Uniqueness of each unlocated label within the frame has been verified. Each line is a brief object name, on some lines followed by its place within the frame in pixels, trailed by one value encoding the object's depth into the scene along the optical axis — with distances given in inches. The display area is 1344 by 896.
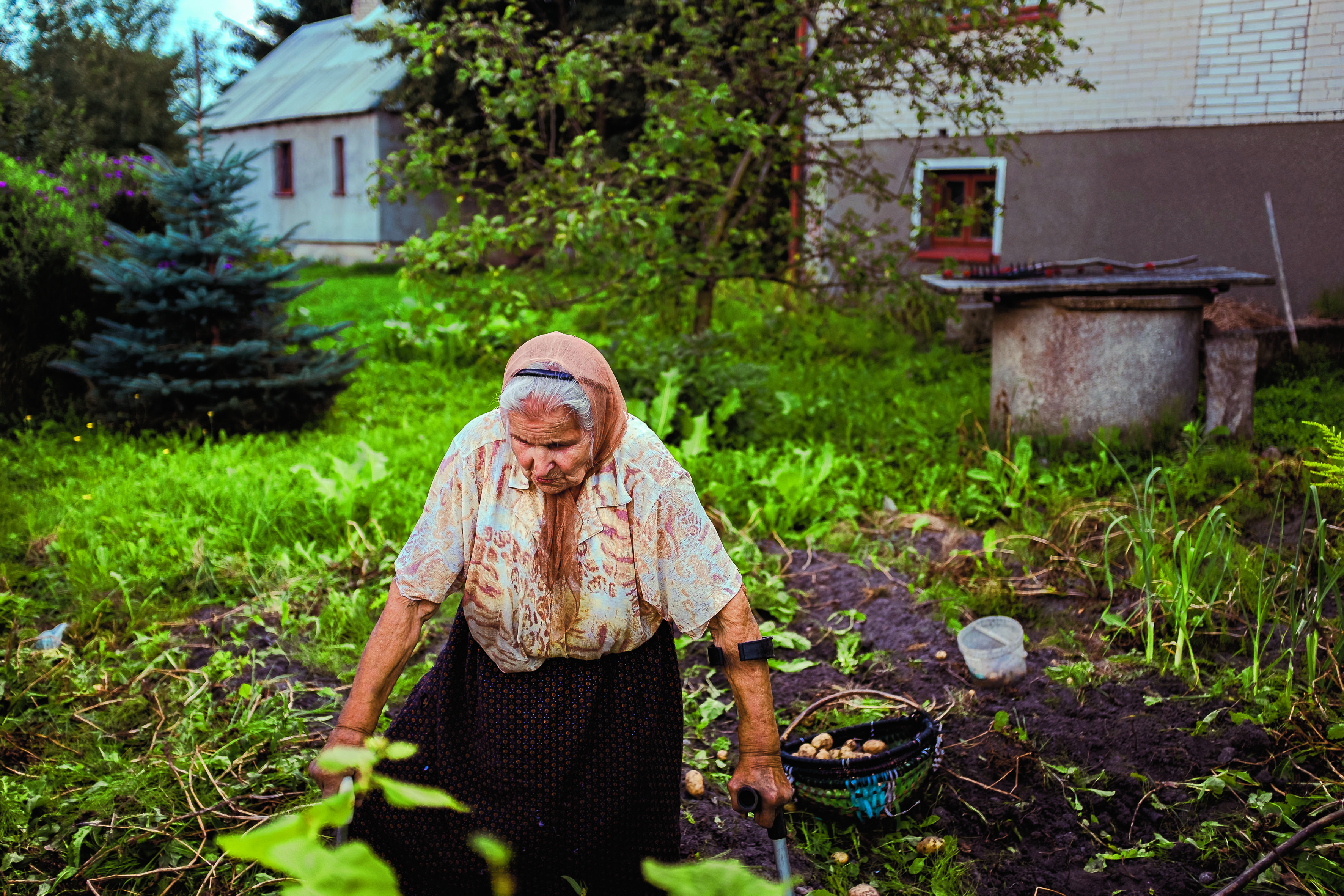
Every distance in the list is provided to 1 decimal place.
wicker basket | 109.3
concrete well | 224.2
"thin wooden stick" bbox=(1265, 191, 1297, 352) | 291.0
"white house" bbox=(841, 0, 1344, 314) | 262.1
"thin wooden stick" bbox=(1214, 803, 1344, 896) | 91.0
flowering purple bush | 273.9
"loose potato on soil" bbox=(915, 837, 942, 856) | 108.6
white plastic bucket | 138.9
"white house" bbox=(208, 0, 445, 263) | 802.8
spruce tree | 257.1
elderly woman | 83.9
